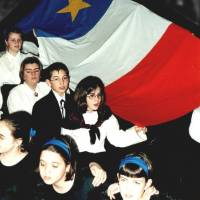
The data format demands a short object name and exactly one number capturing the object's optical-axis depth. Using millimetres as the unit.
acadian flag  3022
